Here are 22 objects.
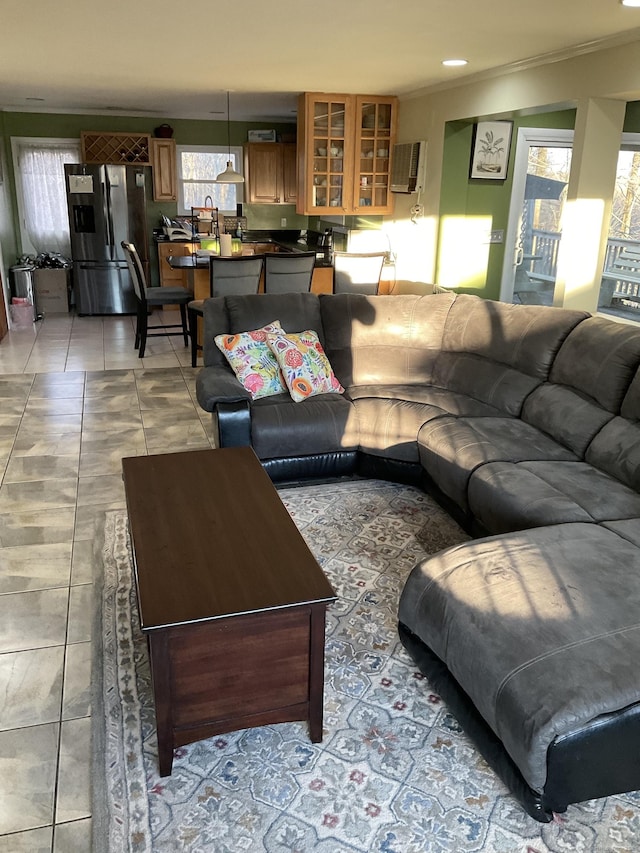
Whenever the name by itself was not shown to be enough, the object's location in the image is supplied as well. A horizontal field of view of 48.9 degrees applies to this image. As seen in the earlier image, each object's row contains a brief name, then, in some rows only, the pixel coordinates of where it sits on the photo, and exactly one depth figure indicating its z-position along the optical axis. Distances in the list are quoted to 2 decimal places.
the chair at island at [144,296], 6.66
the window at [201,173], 9.57
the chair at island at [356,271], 5.93
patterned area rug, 1.87
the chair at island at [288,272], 5.85
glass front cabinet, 6.59
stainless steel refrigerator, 8.38
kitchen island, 6.66
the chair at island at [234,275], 5.75
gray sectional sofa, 1.85
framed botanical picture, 5.98
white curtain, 9.08
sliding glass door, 6.30
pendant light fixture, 7.25
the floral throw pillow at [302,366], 4.02
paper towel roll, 7.02
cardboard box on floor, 8.83
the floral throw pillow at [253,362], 4.01
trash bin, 8.54
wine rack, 8.96
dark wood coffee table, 1.97
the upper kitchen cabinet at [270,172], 9.31
